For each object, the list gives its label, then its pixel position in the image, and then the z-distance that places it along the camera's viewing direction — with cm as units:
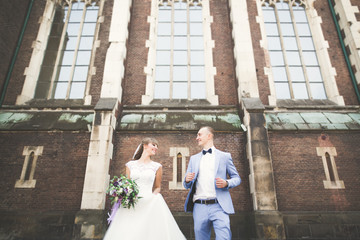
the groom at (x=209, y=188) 268
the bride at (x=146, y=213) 272
